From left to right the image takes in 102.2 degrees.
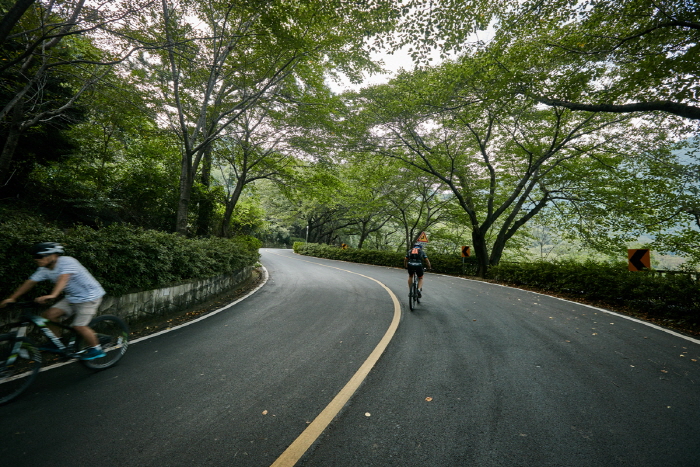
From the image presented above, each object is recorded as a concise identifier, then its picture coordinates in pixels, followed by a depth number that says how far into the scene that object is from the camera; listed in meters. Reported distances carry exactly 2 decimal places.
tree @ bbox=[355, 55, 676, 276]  9.52
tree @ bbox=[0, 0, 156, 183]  5.78
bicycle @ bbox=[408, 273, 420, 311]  6.85
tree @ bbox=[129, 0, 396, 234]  7.41
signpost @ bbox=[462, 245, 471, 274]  15.35
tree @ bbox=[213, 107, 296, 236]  14.27
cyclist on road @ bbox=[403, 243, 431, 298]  7.15
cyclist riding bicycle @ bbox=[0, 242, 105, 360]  3.34
